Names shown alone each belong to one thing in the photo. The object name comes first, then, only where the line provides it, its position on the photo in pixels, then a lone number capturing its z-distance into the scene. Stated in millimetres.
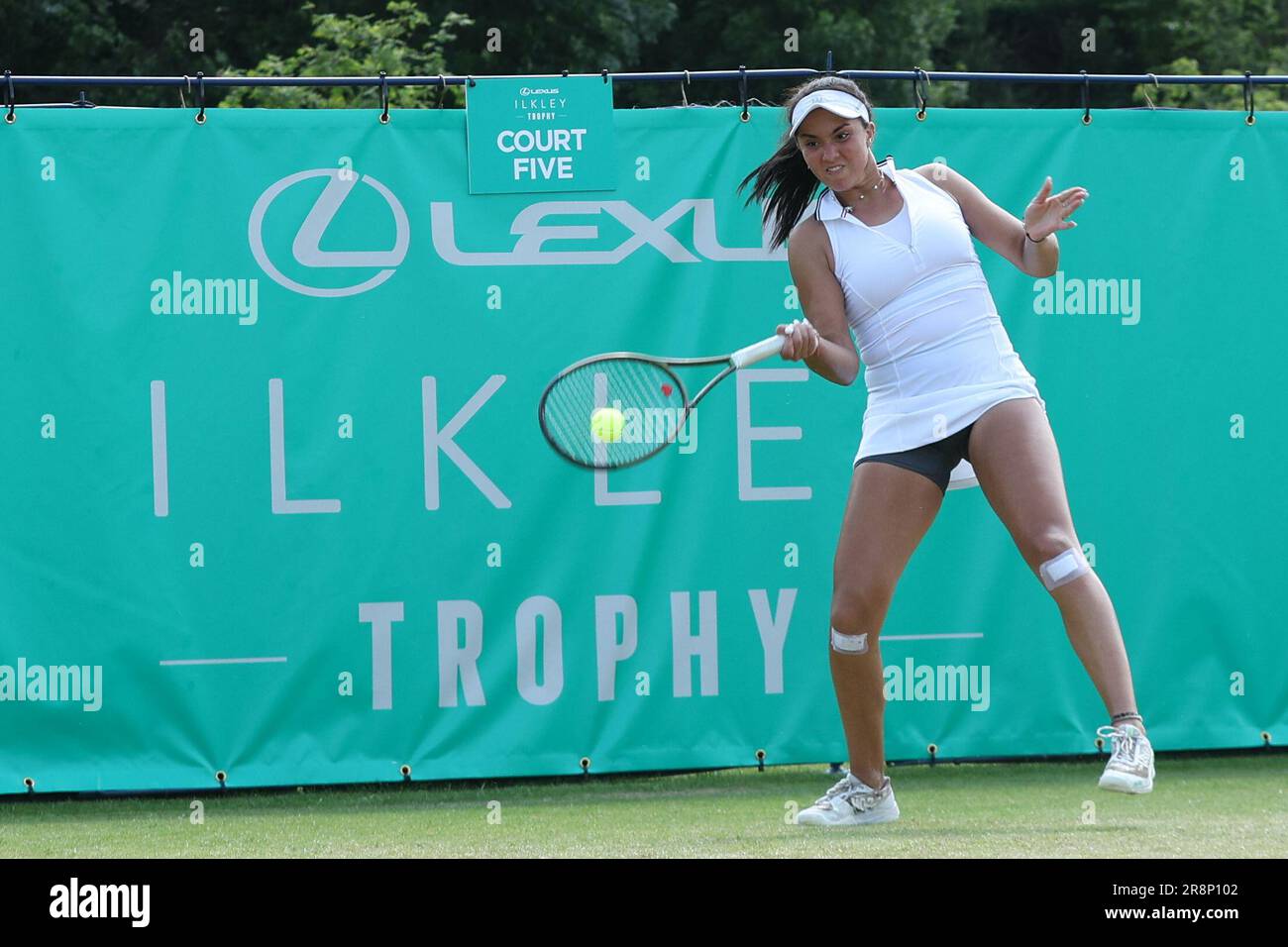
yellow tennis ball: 4328
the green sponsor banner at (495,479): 5516
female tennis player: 4023
